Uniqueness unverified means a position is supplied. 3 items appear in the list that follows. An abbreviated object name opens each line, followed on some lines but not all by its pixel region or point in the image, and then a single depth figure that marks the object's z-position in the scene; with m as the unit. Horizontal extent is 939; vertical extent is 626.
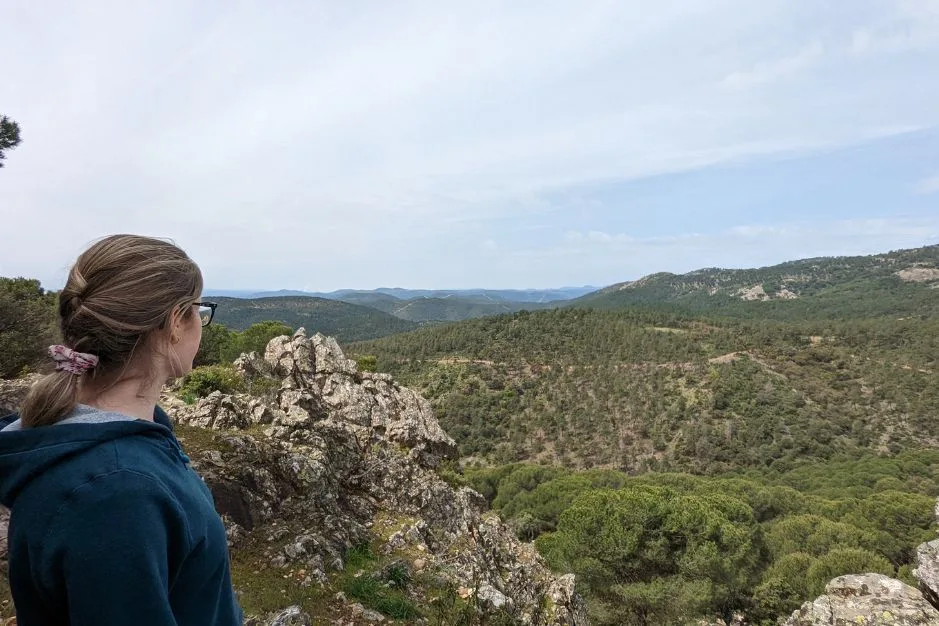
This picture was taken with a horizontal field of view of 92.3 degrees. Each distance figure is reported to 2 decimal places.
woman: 1.15
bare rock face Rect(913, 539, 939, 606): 7.25
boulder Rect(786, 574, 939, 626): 7.04
